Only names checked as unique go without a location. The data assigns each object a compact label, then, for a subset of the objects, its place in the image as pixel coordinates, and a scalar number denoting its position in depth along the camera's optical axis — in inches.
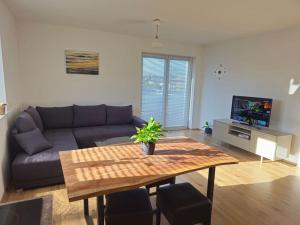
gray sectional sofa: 104.3
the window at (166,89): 215.8
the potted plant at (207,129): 225.8
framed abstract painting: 173.6
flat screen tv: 157.9
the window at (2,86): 108.5
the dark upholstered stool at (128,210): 65.5
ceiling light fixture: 137.1
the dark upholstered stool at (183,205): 68.2
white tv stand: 145.6
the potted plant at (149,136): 75.5
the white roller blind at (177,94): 227.0
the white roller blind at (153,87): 213.6
